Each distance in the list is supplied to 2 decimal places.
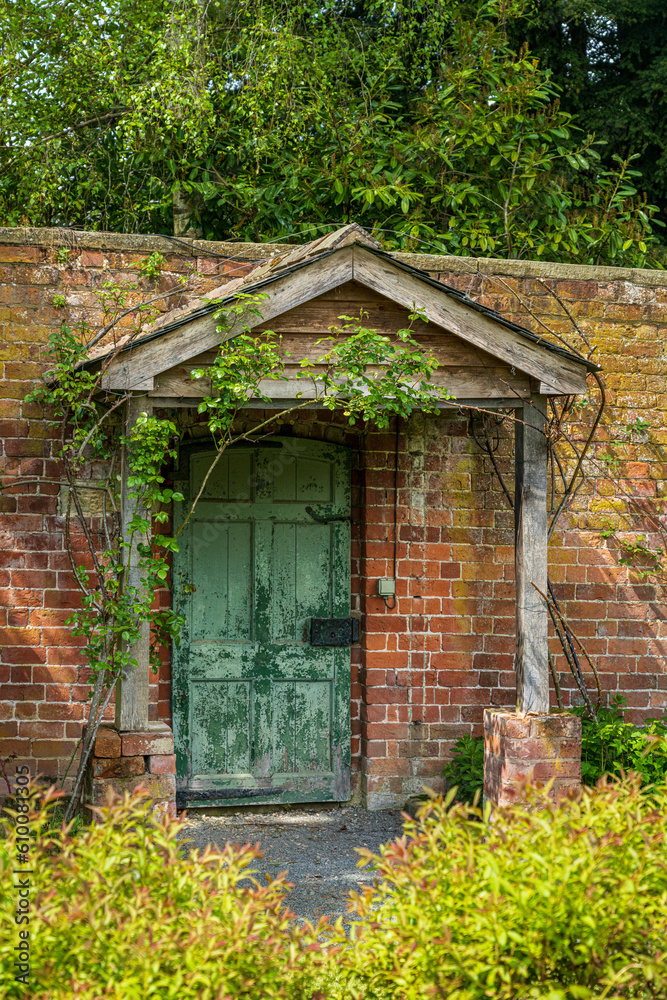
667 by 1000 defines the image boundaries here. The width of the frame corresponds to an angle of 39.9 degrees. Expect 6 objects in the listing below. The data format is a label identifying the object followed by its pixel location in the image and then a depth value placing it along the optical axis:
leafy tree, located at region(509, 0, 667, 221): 10.31
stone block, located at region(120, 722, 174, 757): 4.54
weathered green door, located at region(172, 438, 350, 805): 5.77
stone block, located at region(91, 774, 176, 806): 4.49
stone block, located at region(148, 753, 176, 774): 4.56
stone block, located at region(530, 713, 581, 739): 4.96
